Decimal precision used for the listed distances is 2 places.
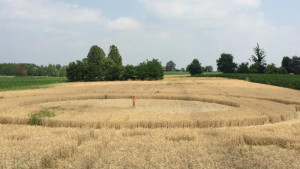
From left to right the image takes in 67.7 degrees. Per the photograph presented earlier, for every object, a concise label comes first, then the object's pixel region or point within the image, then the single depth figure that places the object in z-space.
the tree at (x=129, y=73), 57.60
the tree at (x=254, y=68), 84.57
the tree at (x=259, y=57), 93.61
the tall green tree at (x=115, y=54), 80.21
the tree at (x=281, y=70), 76.54
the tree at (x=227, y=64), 96.30
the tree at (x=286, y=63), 84.25
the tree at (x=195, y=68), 95.13
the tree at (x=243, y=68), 86.13
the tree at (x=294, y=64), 81.44
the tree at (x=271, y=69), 77.55
